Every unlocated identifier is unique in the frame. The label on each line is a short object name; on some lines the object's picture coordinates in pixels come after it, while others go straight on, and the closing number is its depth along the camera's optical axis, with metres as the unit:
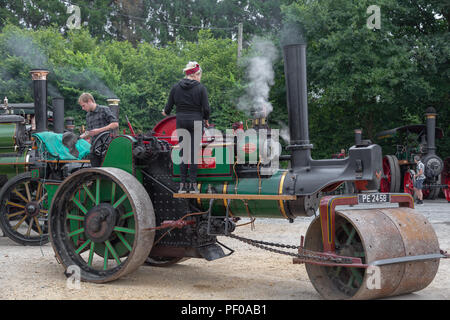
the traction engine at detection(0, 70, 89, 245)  8.20
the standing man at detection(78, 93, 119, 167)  6.61
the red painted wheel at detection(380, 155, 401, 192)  16.77
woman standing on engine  5.49
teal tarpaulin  8.21
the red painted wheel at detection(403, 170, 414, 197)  17.59
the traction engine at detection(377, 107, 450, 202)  16.95
